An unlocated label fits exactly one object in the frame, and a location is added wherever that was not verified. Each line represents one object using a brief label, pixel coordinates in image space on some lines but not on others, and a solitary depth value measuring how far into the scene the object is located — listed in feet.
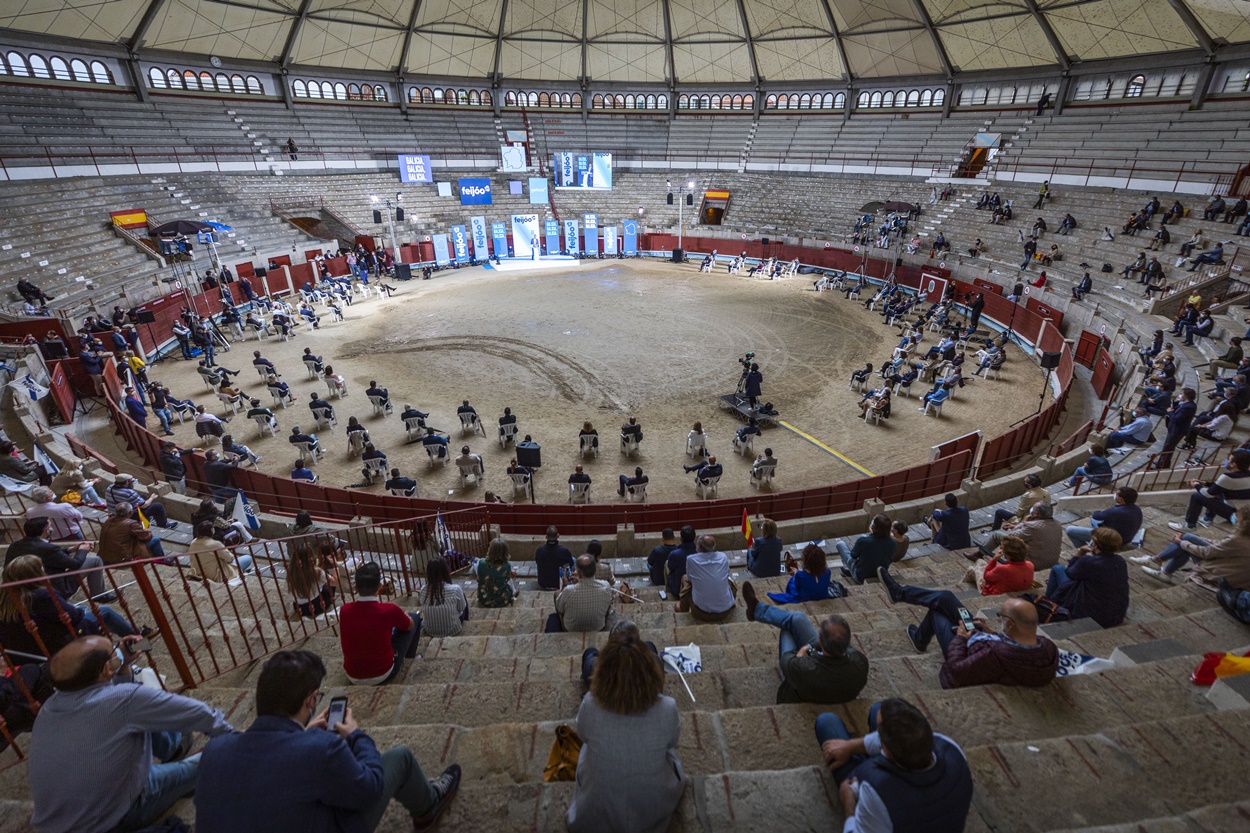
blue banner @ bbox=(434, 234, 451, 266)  127.44
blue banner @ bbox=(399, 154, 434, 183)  137.39
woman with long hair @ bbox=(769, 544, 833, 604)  21.54
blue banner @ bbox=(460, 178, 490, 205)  140.36
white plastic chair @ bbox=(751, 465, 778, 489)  43.46
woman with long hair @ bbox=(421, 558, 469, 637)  21.26
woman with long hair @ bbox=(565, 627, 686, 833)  10.09
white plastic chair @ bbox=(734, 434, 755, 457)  47.98
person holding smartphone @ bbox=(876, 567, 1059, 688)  13.89
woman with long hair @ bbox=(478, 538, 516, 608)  25.04
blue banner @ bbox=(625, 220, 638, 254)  139.03
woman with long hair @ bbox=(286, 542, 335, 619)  21.18
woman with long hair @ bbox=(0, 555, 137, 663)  15.47
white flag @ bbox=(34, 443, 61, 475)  36.45
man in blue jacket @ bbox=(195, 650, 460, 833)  8.43
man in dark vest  9.40
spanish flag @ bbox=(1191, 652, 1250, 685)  14.16
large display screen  146.72
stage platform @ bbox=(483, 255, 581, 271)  126.82
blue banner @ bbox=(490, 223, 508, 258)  133.90
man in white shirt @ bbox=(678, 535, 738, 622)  21.94
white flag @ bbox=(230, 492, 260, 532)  32.17
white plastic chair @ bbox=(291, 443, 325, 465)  46.73
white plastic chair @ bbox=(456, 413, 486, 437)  51.93
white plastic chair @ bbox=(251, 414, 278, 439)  51.70
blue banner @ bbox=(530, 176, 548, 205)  144.46
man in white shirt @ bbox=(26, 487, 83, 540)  25.13
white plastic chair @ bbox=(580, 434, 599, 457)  47.34
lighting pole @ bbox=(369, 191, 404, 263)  122.01
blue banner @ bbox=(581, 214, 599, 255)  136.56
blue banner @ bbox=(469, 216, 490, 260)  132.46
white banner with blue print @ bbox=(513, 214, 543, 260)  134.31
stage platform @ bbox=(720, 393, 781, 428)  53.31
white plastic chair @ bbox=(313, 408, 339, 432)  52.90
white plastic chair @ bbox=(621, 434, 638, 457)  47.67
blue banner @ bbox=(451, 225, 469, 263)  129.08
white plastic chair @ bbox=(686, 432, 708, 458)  46.96
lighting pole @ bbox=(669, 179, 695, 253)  150.41
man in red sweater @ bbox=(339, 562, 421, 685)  15.71
